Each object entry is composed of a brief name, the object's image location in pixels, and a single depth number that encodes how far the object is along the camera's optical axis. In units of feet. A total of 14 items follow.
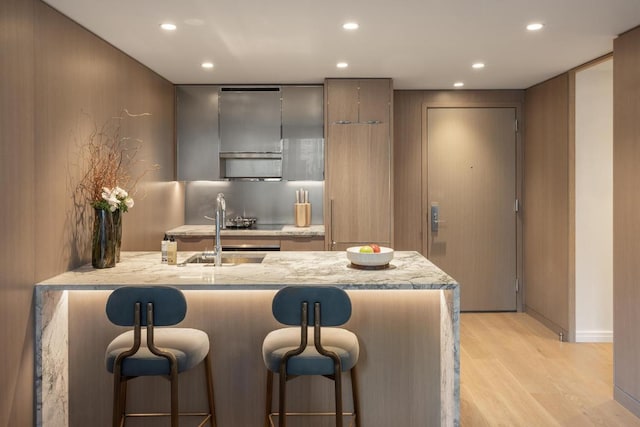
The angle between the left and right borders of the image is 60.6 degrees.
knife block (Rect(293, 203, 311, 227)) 18.60
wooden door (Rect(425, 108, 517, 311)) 19.45
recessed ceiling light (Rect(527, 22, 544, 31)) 11.41
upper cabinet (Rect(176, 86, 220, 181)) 18.13
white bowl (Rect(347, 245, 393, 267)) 10.15
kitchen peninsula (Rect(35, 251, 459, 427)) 9.71
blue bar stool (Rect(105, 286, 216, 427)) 7.89
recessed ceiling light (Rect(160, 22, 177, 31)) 11.30
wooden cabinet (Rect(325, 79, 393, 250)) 17.10
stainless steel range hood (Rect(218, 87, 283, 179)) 18.06
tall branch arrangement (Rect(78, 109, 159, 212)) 10.85
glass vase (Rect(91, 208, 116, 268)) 10.54
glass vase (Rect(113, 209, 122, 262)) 10.89
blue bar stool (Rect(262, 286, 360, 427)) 7.84
